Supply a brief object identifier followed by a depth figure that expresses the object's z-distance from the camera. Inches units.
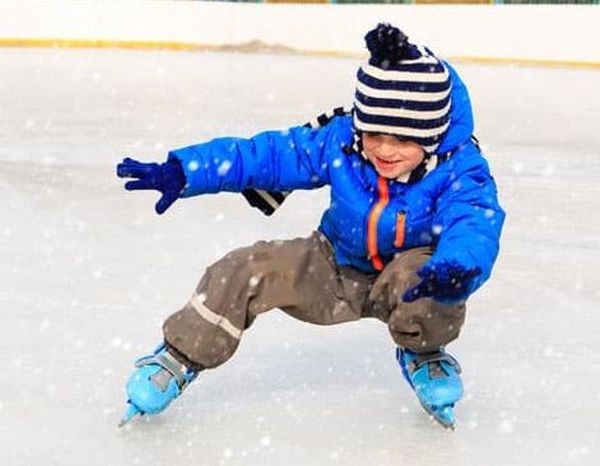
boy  173.0
